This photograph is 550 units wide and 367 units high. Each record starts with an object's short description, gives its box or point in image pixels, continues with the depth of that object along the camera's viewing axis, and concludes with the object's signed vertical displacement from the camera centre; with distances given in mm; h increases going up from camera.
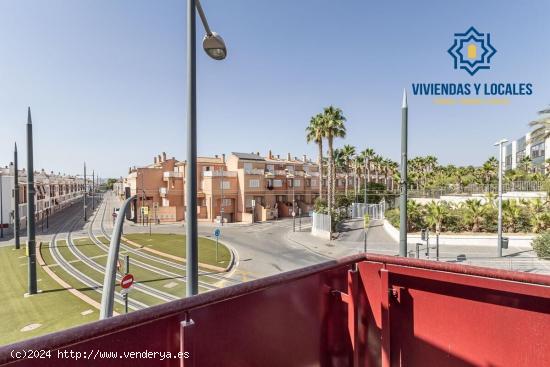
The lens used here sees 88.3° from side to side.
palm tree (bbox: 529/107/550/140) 21016 +4377
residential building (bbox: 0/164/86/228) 40803 -2747
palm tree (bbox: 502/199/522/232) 24891 -3127
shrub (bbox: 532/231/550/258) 18562 -4258
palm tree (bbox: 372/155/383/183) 59919 +4376
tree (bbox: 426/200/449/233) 26109 -3201
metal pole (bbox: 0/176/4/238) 37812 -3547
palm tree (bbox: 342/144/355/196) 44850 +4811
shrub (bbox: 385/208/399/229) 30380 -4085
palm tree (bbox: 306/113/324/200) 33250 +5930
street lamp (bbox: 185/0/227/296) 3875 +504
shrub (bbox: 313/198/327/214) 35144 -3208
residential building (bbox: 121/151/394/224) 46781 -1424
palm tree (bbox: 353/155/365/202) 56719 +3944
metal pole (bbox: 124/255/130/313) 12030 -4958
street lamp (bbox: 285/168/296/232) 55306 +1039
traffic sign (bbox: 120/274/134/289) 11723 -4186
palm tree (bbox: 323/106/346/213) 32125 +6199
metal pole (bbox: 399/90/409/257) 6121 +41
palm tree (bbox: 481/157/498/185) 50156 +1876
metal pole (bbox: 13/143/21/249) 24572 -2294
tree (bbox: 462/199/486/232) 25609 -2995
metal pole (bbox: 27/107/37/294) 15750 -1847
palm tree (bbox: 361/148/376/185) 54112 +5233
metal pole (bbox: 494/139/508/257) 19581 -2376
